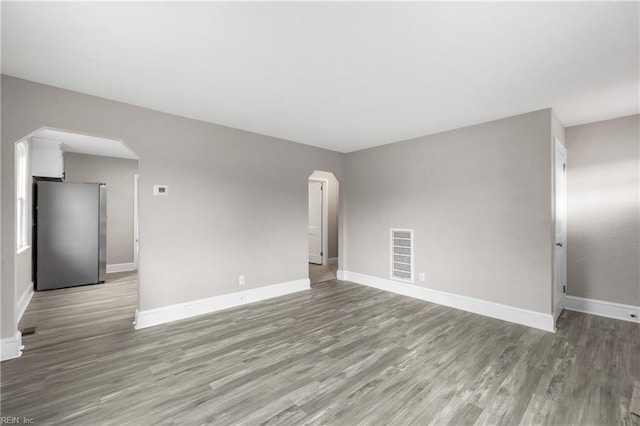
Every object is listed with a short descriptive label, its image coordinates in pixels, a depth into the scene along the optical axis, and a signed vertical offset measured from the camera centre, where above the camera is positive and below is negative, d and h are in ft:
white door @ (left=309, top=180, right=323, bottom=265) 23.93 -0.81
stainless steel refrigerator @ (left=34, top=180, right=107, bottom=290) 15.71 -1.27
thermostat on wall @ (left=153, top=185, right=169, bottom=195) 11.03 +0.98
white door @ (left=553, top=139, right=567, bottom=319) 11.40 -0.89
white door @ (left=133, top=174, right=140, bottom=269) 21.54 -0.81
